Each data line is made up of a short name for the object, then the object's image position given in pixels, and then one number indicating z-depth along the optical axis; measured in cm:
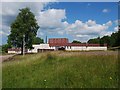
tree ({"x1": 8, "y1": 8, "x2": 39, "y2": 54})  2098
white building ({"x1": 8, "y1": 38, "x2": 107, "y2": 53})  3607
